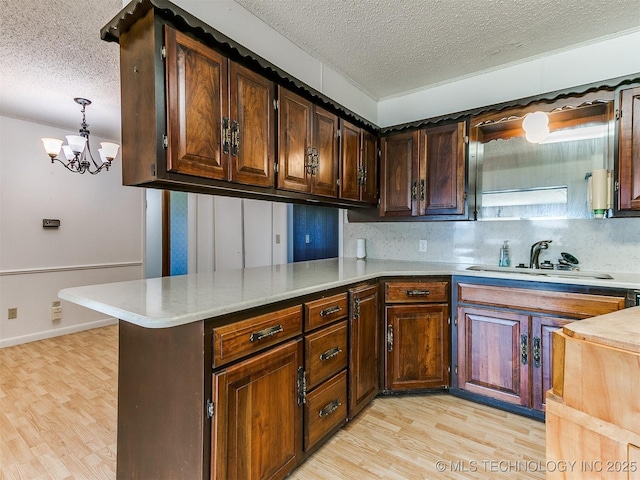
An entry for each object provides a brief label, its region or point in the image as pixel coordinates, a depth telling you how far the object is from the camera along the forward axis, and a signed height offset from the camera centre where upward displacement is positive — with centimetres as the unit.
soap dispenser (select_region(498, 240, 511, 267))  253 -15
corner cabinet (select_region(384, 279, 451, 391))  229 -70
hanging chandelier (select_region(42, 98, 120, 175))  293 +84
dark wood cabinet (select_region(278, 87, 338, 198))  204 +62
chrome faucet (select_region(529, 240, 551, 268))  238 -11
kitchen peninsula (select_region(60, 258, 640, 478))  117 -54
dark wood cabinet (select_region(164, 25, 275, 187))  146 +62
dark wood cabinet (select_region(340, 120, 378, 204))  257 +61
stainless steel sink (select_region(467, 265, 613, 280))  203 -24
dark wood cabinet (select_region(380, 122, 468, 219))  249 +52
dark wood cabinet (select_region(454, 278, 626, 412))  190 -62
